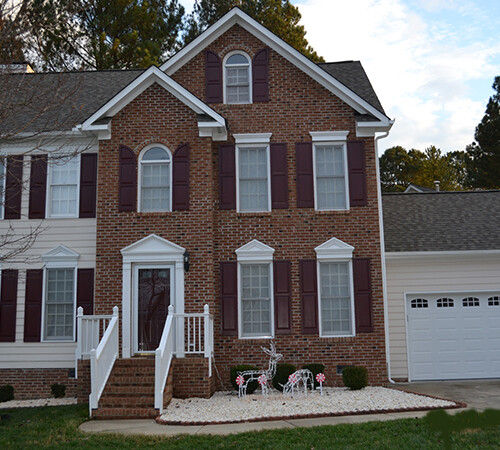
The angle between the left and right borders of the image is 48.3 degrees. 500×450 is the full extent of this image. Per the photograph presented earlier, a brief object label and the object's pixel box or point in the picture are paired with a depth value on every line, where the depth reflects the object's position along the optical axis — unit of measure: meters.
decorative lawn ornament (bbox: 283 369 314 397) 11.35
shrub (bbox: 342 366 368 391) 12.25
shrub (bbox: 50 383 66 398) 13.19
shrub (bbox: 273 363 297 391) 12.34
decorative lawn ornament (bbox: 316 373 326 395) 11.55
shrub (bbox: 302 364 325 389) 12.69
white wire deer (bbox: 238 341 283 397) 11.84
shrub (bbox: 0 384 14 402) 13.06
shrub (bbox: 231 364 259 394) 12.20
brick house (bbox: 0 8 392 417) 13.13
